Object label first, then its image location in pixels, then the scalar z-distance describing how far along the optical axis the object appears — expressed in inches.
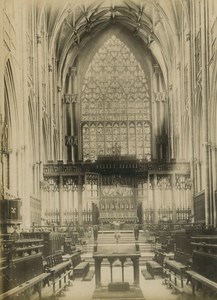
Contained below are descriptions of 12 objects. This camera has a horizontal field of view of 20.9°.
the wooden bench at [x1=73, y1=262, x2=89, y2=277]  619.2
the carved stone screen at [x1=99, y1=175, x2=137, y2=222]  1275.8
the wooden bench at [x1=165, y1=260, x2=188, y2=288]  503.8
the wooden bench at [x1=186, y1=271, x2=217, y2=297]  366.8
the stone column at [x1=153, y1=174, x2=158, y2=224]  1226.7
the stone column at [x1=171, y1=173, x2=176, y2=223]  1217.0
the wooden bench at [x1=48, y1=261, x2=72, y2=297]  495.8
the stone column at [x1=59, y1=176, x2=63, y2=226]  1213.1
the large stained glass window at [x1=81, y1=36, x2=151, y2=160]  1729.8
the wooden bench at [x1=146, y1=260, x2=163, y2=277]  629.8
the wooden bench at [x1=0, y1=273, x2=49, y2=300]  360.5
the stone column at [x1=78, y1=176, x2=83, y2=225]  1224.8
